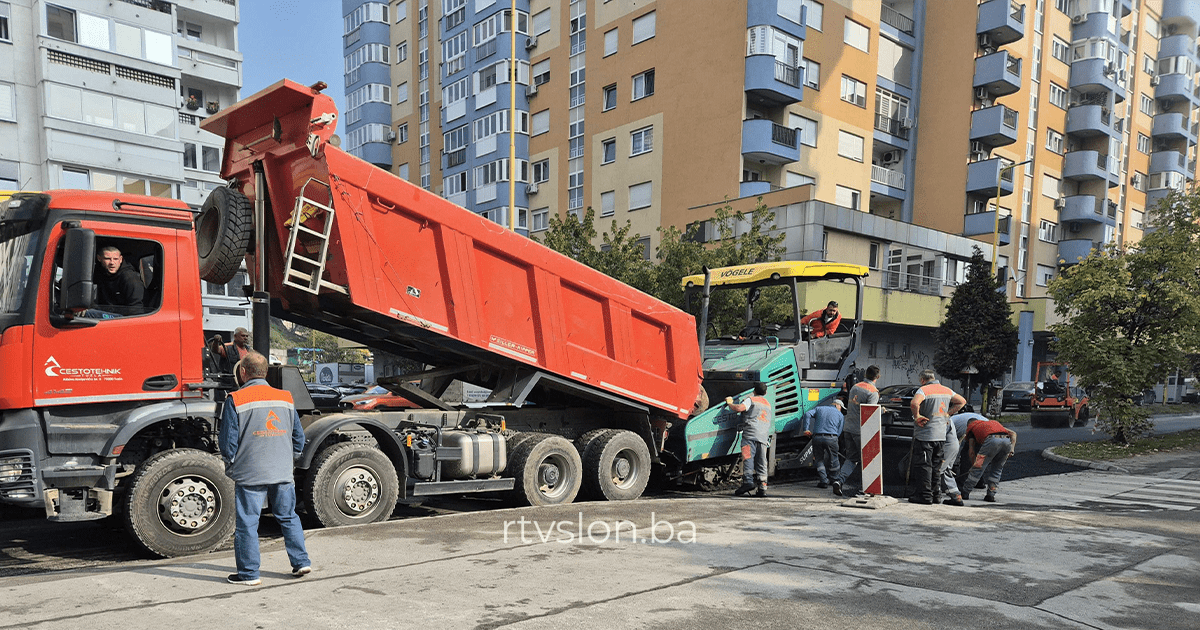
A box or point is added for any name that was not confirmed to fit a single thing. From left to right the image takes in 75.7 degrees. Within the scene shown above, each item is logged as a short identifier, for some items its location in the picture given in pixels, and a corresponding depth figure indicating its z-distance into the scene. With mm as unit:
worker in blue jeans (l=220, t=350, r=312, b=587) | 4789
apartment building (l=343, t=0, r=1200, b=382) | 29016
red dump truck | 5523
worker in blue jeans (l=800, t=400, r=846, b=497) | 9688
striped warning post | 8578
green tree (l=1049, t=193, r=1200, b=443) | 14383
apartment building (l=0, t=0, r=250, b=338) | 27578
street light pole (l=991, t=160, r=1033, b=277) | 31512
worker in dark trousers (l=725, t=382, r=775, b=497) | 9156
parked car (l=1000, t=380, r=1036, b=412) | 29109
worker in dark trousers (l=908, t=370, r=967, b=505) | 8867
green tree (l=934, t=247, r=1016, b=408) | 25047
